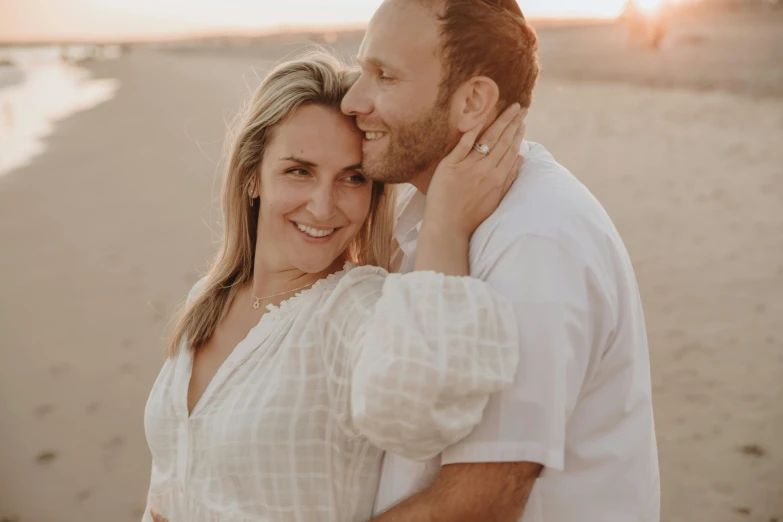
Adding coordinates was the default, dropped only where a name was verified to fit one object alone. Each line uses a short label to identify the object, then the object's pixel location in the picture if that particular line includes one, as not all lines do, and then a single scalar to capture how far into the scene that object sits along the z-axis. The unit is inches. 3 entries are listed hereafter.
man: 36.1
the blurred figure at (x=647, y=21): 1008.7
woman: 35.3
